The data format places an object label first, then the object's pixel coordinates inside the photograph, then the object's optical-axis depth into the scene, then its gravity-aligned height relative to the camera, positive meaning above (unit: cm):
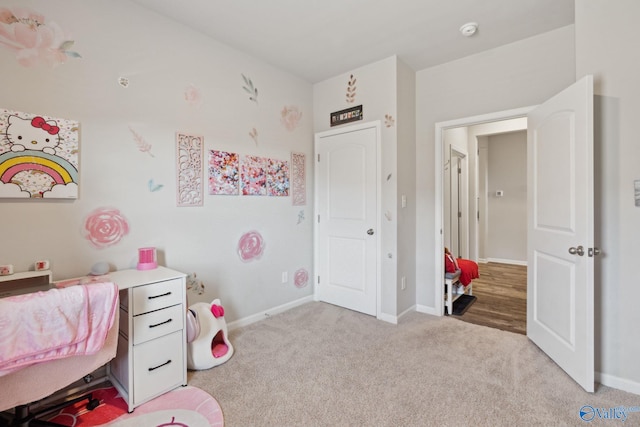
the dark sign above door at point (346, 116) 321 +106
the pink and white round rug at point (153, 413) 162 -112
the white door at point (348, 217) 314 -5
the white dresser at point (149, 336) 171 -73
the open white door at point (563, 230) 184 -14
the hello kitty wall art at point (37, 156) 167 +35
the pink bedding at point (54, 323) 121 -47
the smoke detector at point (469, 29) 239 +148
